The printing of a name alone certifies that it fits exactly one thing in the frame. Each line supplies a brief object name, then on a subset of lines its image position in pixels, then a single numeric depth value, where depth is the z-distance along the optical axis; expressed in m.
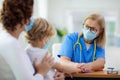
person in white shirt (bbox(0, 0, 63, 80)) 1.41
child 1.68
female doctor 2.35
